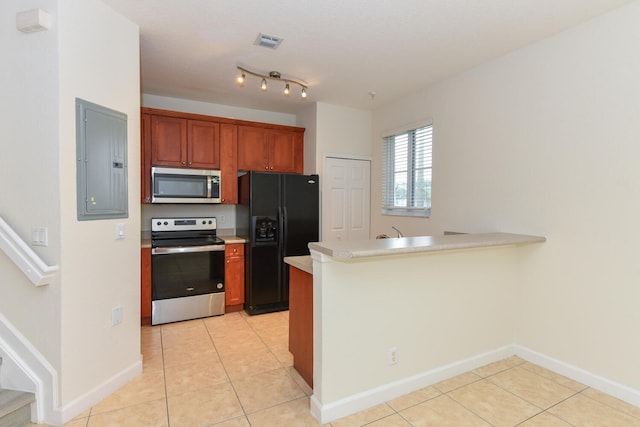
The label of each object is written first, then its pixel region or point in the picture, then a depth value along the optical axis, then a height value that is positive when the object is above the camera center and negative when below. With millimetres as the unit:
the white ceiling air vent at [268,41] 2649 +1355
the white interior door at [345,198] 4496 +65
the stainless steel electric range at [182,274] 3537 -822
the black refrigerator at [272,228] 3869 -316
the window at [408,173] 3844 +397
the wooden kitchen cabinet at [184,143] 3732 +700
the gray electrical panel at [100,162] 2037 +257
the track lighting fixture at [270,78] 3242 +1334
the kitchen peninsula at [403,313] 1992 -776
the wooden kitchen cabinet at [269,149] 4230 +718
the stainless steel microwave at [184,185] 3711 +189
